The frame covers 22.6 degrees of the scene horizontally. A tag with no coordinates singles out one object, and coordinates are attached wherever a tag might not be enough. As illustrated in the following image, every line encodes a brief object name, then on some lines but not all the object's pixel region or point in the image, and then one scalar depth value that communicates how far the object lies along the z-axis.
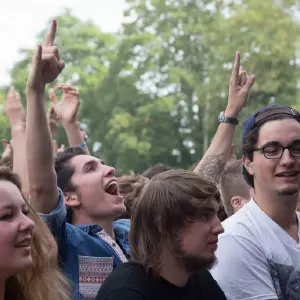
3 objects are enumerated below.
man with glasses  3.22
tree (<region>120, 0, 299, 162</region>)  23.66
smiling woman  2.83
